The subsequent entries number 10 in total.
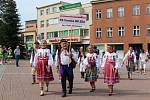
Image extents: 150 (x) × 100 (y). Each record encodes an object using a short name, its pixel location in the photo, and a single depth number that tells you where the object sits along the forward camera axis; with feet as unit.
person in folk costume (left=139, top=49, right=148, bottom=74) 53.74
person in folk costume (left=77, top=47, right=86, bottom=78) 40.39
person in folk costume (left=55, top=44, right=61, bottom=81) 26.25
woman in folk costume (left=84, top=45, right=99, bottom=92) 27.79
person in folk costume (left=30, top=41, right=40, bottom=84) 29.99
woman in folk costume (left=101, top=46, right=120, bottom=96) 26.43
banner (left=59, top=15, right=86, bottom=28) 35.98
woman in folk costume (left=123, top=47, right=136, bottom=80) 42.89
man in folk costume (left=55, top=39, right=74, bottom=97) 25.80
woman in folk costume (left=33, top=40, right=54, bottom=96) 26.09
